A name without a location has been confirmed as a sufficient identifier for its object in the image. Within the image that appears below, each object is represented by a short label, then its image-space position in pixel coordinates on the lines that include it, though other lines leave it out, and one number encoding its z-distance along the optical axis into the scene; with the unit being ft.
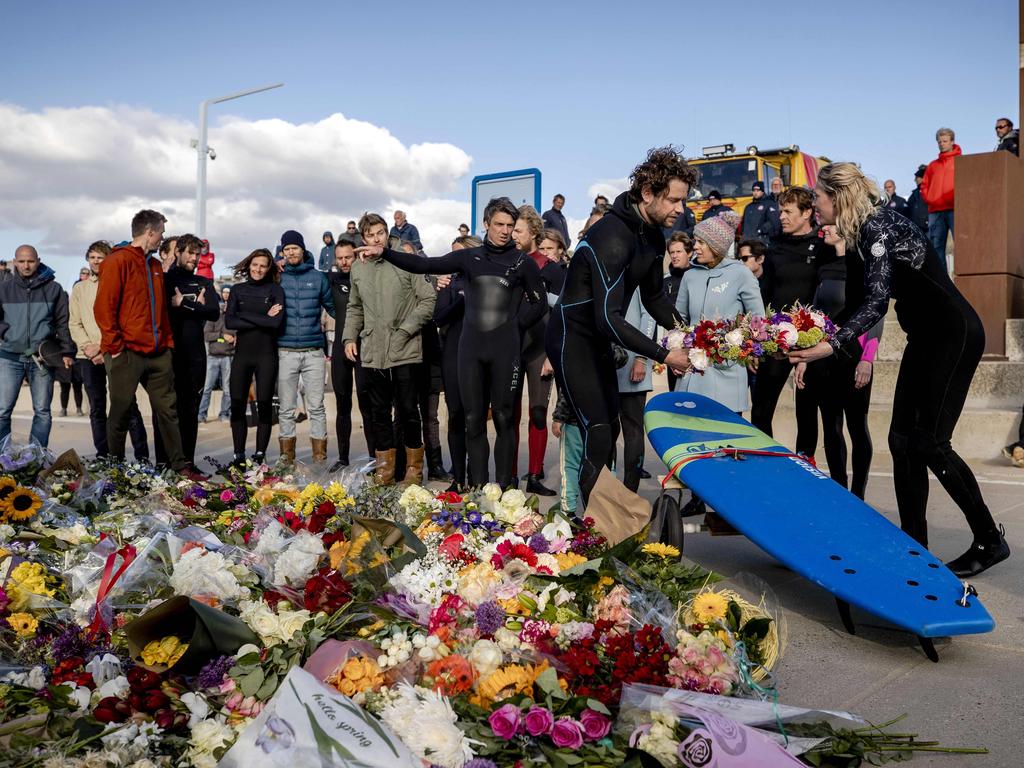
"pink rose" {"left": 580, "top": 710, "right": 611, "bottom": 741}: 8.72
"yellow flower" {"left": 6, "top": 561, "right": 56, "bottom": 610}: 11.18
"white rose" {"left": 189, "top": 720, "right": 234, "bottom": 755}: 8.36
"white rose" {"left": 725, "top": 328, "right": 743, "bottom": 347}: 16.21
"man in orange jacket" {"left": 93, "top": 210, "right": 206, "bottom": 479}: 24.62
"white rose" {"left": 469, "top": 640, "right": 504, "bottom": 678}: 9.35
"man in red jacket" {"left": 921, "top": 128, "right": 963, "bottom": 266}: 42.06
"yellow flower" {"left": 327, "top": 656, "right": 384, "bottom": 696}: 9.13
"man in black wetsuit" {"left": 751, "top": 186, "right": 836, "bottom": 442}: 21.85
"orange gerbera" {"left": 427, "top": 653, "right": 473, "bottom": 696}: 9.20
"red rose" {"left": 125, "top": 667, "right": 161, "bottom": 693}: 9.10
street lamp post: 66.25
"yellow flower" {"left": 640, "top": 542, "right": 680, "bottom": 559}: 12.11
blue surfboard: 12.01
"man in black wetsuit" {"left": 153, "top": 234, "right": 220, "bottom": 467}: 27.76
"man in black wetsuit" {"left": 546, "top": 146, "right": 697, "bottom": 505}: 16.03
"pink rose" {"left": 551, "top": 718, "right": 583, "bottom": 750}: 8.51
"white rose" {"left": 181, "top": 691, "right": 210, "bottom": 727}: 8.82
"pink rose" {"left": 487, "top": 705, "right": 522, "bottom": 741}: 8.58
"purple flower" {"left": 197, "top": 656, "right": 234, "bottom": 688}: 9.30
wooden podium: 36.06
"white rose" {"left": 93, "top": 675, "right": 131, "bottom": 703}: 9.20
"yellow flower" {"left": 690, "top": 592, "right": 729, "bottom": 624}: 10.18
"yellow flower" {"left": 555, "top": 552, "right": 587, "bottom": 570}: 11.24
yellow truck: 67.87
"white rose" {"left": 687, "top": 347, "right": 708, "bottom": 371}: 15.98
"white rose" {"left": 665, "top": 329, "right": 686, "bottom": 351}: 16.37
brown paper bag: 12.58
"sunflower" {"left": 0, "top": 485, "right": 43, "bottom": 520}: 15.17
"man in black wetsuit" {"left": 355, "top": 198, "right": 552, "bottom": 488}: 21.72
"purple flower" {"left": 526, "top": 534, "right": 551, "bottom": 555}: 11.81
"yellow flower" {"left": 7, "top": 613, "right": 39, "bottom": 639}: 10.57
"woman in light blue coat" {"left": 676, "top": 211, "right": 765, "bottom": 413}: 20.93
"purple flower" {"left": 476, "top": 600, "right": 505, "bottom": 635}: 9.90
